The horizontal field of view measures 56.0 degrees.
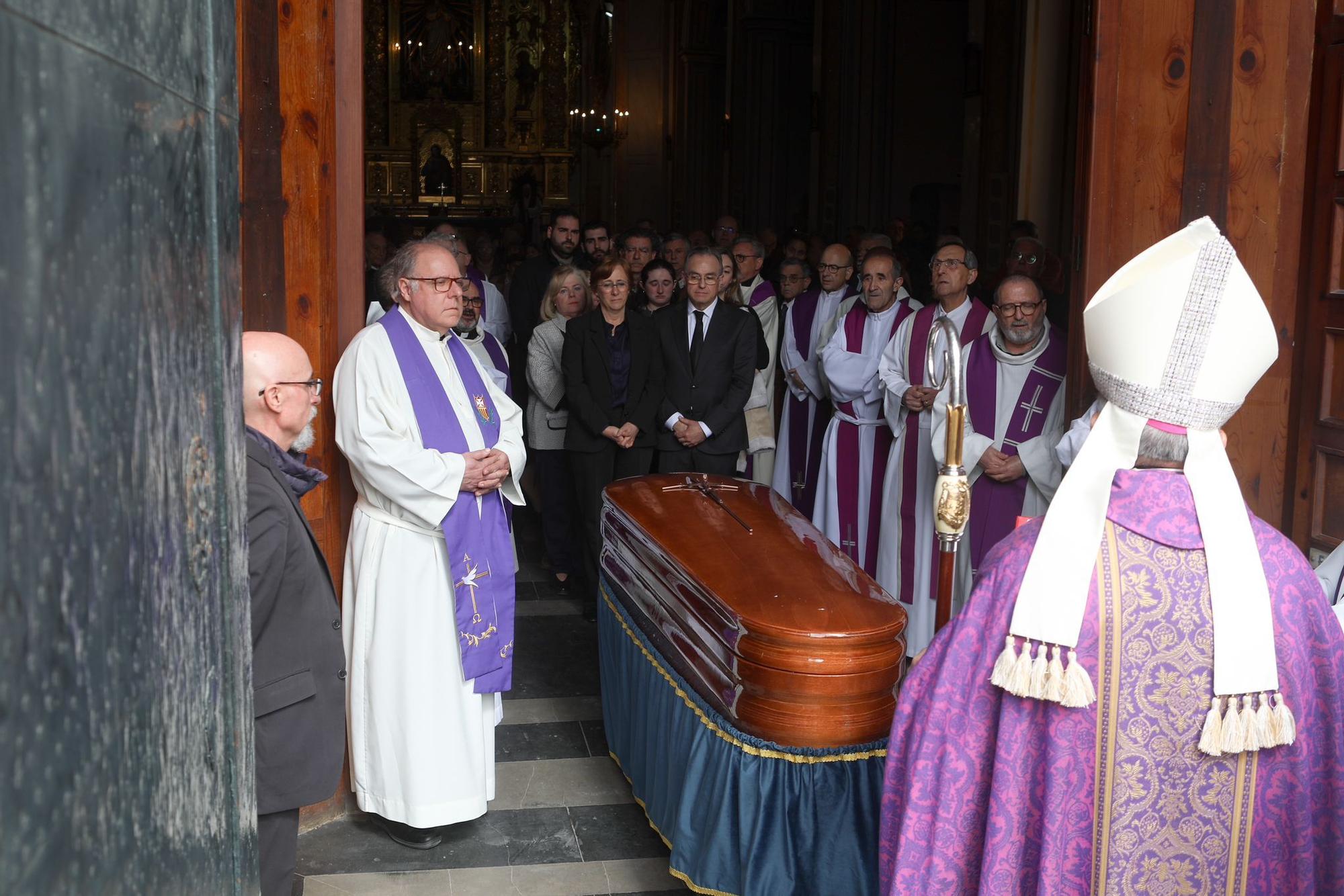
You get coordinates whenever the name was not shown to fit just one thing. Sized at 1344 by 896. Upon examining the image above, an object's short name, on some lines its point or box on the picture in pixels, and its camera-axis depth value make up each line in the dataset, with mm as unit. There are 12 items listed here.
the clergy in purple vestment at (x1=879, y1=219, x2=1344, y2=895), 2043
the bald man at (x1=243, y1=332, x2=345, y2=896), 2578
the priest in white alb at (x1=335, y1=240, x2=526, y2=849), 3830
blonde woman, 6359
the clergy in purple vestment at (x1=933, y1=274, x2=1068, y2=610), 5078
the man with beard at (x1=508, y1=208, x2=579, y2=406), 7633
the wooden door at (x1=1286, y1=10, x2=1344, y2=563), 3701
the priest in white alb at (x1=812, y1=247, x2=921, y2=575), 6121
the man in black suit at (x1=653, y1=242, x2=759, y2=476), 5977
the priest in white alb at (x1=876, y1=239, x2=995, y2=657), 5562
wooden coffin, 2977
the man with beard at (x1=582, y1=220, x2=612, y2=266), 8086
